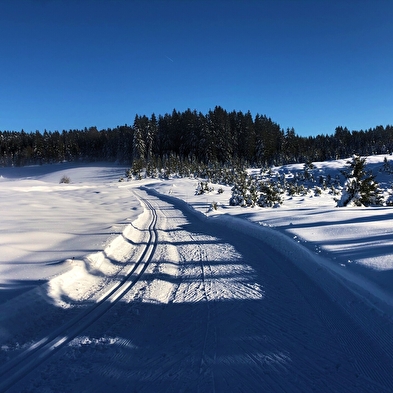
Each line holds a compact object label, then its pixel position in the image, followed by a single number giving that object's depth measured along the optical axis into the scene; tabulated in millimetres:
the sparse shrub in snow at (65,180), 59562
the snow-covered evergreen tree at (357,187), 17266
